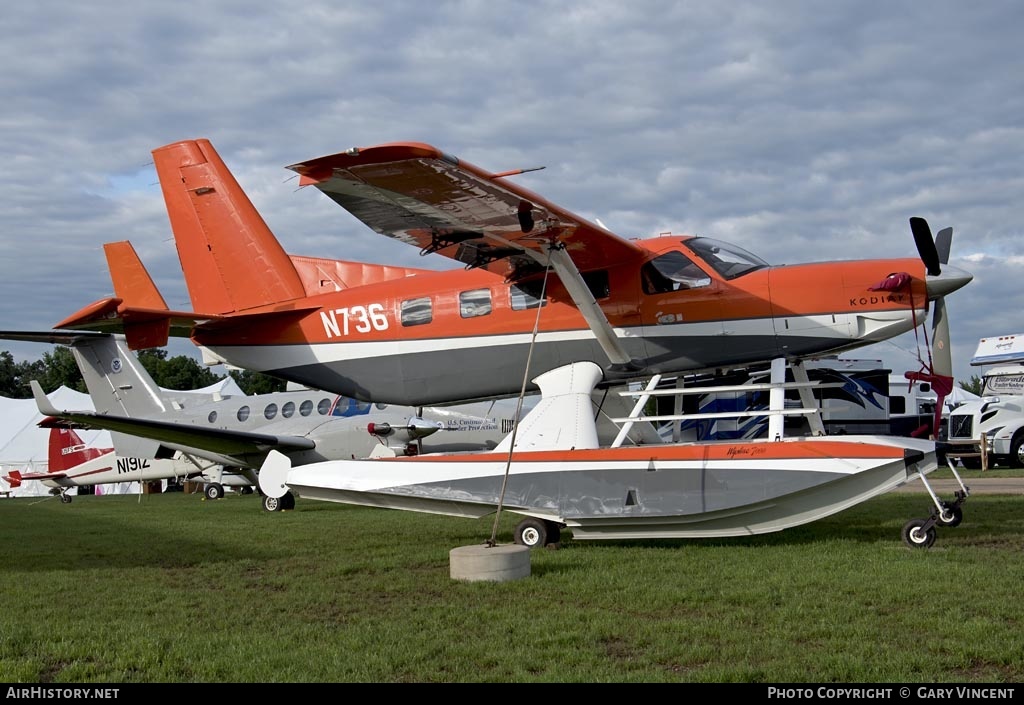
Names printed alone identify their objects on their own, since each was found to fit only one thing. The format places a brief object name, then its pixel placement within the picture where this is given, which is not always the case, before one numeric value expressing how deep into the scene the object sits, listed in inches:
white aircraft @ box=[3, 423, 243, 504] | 1057.5
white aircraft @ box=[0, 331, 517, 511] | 737.0
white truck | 981.8
